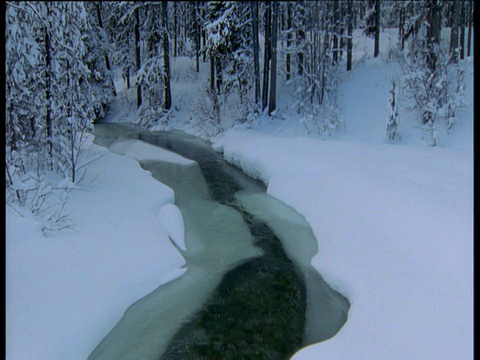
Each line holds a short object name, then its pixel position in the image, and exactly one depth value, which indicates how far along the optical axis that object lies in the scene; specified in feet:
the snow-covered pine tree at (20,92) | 21.72
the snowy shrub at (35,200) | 21.54
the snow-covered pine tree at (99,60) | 81.61
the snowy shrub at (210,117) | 69.82
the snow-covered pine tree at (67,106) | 32.07
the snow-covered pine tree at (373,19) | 89.45
